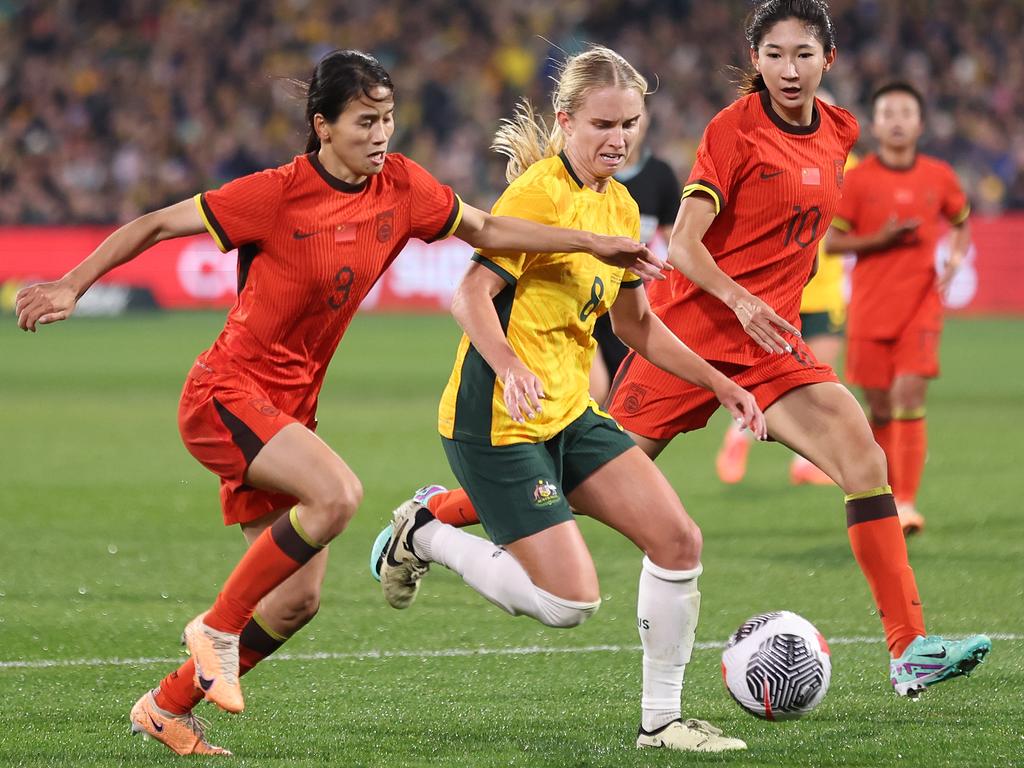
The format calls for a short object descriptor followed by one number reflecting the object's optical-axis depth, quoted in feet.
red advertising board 147.43
